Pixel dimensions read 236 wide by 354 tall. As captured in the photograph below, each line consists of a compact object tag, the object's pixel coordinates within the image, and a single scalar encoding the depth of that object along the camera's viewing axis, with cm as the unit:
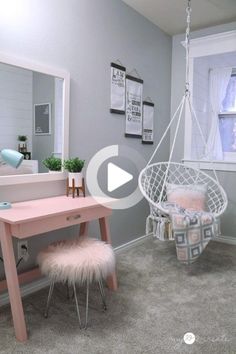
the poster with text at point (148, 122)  337
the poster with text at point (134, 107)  308
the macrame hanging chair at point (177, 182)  276
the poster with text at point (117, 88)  286
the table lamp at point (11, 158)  183
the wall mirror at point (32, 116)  200
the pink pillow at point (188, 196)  300
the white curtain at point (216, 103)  362
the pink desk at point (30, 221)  167
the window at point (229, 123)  364
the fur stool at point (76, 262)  173
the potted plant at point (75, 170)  229
